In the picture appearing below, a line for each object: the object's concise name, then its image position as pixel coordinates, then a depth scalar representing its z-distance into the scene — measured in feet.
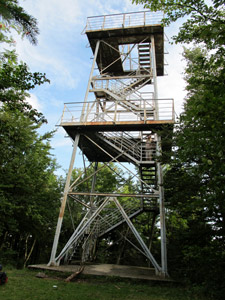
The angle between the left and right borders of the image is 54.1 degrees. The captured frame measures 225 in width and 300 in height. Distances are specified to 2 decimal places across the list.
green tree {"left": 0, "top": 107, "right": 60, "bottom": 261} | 41.47
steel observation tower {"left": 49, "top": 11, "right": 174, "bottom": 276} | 35.17
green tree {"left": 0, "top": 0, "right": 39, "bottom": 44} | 14.97
